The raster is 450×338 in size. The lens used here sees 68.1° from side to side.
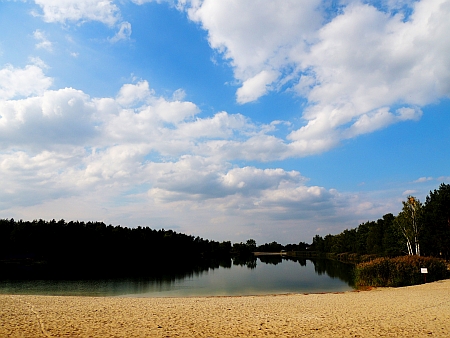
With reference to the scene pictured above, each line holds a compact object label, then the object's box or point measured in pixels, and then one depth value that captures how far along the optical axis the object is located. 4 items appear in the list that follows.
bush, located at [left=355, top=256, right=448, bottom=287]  32.03
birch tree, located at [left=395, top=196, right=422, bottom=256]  48.59
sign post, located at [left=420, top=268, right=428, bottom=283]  28.88
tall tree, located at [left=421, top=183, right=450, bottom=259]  45.88
